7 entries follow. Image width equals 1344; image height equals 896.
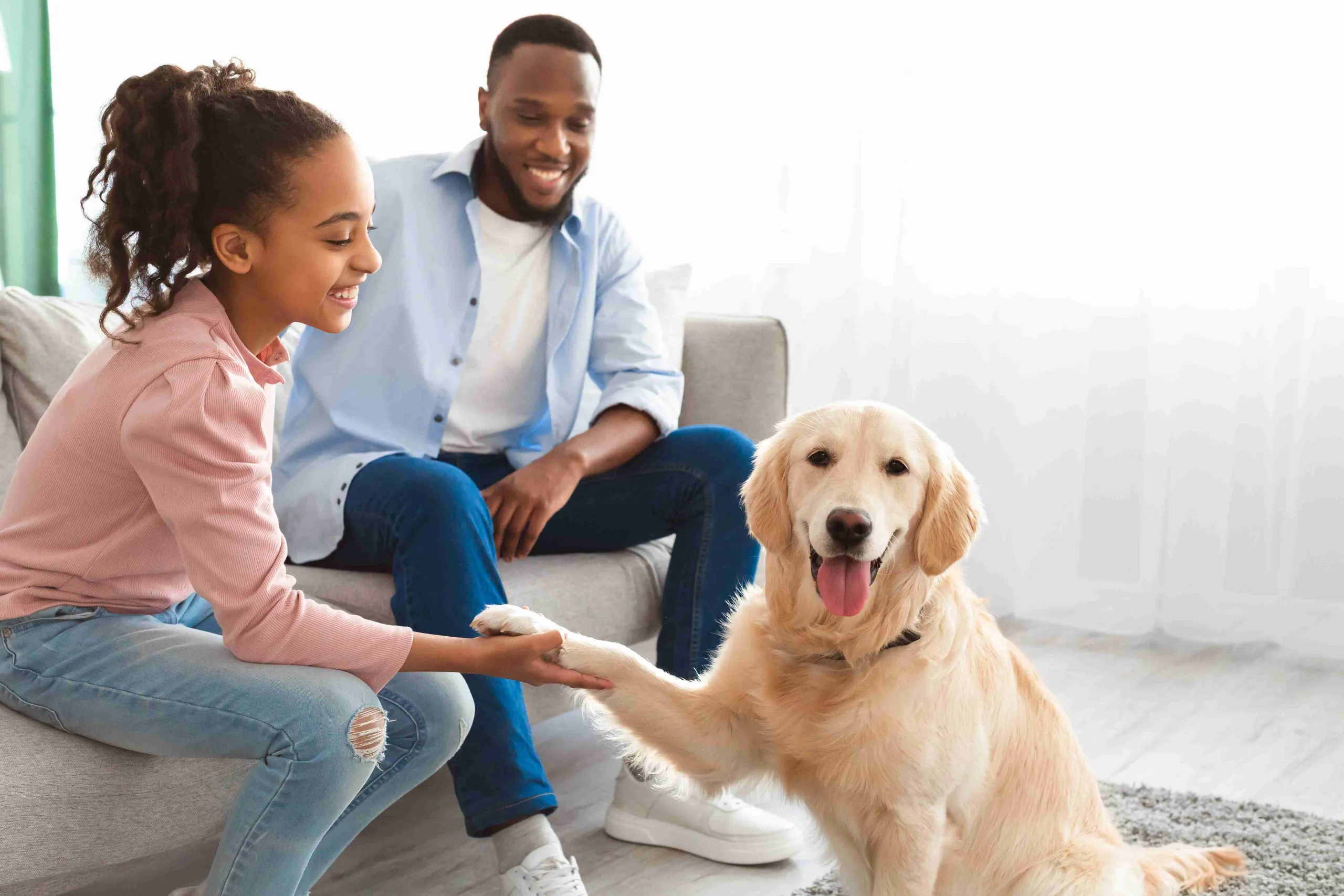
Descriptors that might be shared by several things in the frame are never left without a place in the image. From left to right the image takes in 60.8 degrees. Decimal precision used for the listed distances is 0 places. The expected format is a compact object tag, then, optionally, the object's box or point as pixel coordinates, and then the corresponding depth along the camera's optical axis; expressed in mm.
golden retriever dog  1513
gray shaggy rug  1940
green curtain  3234
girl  1260
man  2031
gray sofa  1315
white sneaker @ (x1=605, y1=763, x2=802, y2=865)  2025
